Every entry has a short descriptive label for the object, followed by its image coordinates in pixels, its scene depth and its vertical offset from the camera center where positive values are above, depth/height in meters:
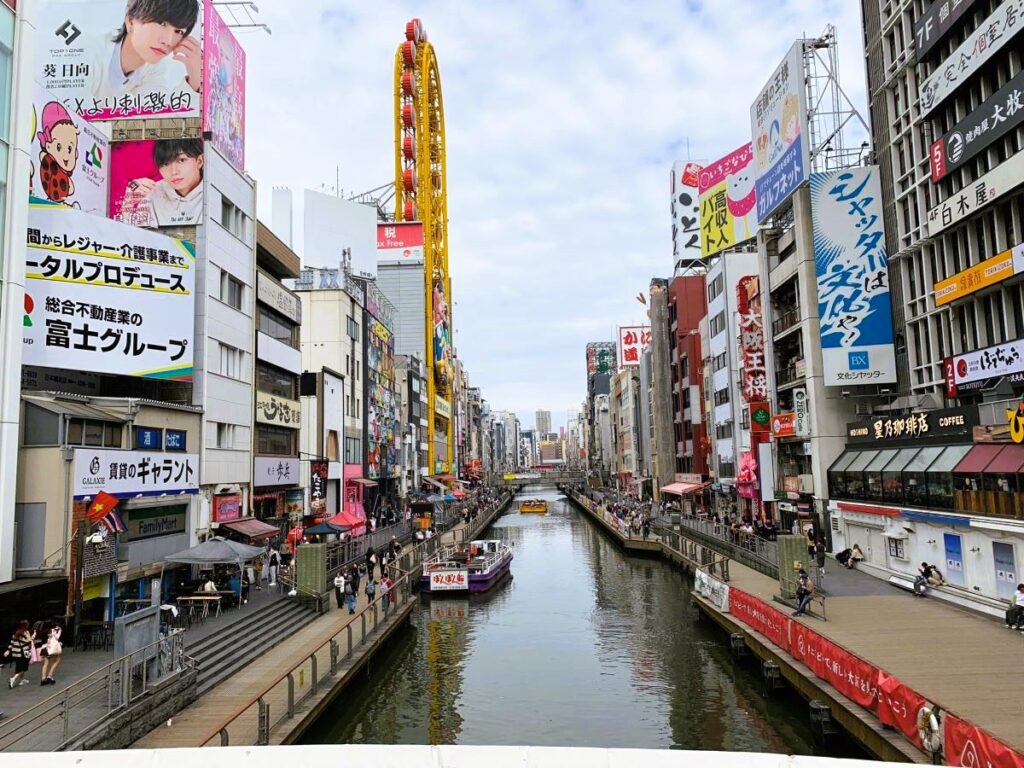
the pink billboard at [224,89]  36.12 +18.72
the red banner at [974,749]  11.45 -4.78
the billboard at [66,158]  30.20 +13.17
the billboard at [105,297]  26.27 +6.50
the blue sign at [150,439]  28.22 +1.28
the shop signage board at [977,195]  30.24 +10.71
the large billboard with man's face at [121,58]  35.38 +19.44
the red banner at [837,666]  17.08 -5.25
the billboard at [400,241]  111.50 +32.31
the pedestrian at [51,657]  18.38 -4.37
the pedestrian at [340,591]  33.06 -5.30
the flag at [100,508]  23.17 -0.99
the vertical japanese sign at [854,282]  42.09 +9.37
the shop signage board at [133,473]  24.24 +0.02
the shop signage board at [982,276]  30.56 +7.25
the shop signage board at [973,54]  30.64 +16.93
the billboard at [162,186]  34.41 +12.78
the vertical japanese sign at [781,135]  45.62 +20.10
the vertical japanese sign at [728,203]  66.88 +22.41
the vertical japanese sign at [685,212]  86.56 +27.38
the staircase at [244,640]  21.59 -5.48
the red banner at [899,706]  14.95 -5.15
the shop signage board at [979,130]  30.61 +13.48
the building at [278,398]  41.06 +4.02
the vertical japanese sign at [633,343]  122.88 +18.52
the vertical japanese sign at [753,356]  52.84 +6.79
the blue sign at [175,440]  30.26 +1.27
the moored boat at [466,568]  42.66 -6.03
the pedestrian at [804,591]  26.58 -4.88
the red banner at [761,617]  23.62 -5.50
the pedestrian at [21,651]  18.41 -4.20
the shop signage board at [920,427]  30.59 +1.00
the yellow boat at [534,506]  117.55 -6.92
